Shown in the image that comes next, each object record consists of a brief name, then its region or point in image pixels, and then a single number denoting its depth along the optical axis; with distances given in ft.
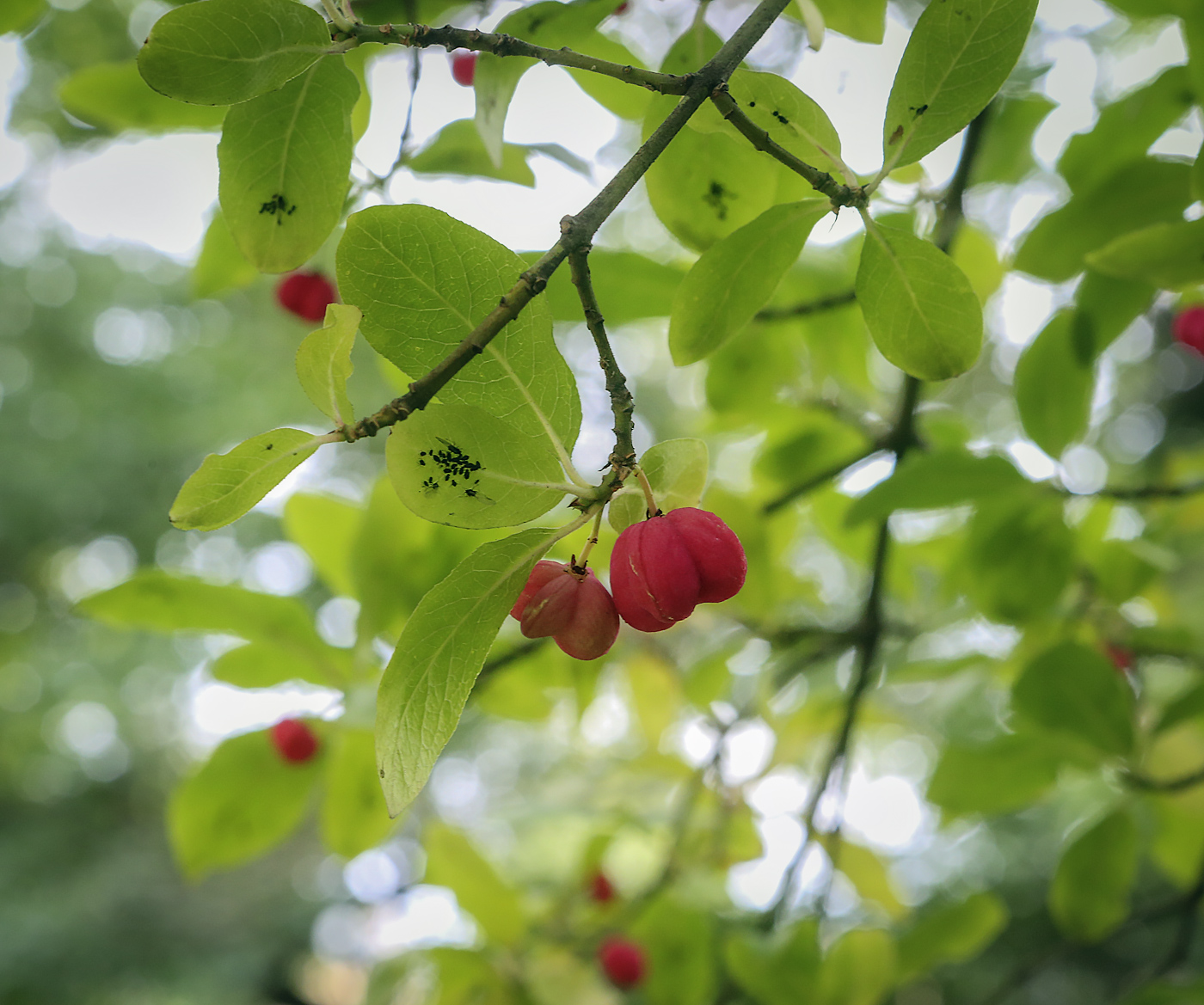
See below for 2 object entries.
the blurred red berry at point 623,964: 3.81
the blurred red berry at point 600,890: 4.38
